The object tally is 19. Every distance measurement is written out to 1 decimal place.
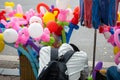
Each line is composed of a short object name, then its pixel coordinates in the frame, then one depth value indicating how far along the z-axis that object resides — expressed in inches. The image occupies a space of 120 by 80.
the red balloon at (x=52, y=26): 115.6
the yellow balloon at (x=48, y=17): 119.4
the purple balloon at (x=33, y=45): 113.1
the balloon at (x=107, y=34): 109.3
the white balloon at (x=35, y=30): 106.9
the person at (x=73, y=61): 95.5
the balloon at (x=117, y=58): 107.2
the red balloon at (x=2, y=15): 126.9
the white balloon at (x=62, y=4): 114.7
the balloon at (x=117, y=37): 104.0
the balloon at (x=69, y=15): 118.4
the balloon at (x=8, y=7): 133.0
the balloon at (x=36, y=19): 117.6
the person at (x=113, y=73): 94.9
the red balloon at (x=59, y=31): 118.1
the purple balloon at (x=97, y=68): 108.1
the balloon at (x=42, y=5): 128.0
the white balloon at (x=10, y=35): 105.6
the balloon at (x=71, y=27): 120.3
